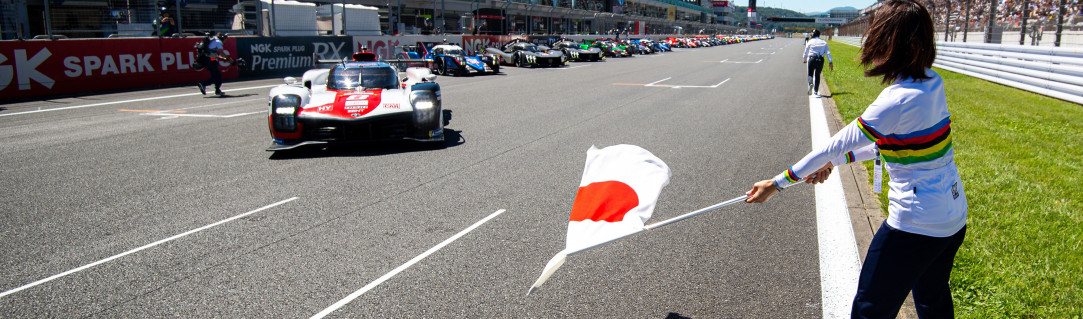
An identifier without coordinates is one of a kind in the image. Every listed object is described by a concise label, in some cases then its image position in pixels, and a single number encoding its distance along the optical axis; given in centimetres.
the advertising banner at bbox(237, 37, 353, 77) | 1922
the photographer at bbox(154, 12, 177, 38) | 1692
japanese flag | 261
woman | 223
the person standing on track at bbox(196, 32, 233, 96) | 1413
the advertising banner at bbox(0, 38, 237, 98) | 1330
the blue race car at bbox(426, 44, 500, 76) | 2236
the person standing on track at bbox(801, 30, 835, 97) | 1362
